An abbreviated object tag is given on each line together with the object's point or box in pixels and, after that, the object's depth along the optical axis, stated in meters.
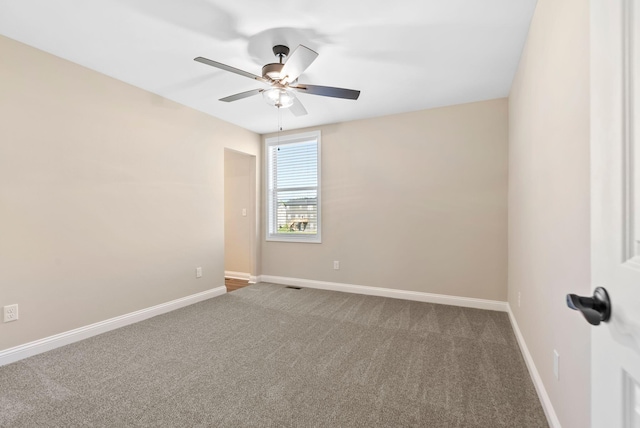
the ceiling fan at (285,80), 1.97
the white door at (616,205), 0.50
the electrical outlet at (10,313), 2.18
